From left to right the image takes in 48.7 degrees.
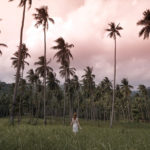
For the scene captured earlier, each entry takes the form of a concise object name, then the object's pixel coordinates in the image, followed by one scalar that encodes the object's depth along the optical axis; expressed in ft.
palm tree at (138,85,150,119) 245.00
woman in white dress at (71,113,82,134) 37.45
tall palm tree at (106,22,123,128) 103.77
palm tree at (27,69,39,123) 151.25
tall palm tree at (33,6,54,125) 95.76
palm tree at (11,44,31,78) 123.61
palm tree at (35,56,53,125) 129.59
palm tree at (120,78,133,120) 209.36
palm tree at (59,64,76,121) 129.08
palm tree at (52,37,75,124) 121.90
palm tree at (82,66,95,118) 162.81
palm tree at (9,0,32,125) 59.00
